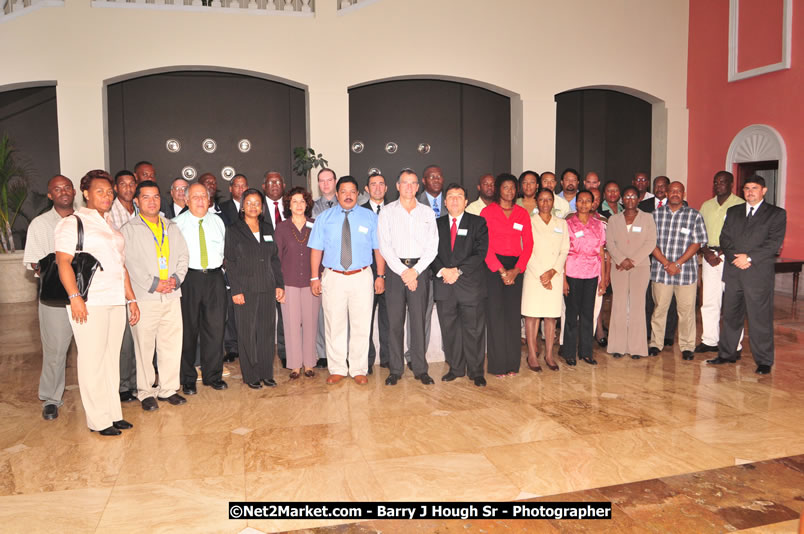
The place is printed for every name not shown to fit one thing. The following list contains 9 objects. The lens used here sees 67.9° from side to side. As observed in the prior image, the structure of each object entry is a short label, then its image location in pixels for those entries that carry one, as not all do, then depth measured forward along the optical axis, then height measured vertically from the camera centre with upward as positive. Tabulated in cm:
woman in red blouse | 524 -39
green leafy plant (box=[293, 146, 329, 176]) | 947 +106
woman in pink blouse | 566 -48
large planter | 945 -80
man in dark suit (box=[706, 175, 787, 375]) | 541 -32
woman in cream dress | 543 -41
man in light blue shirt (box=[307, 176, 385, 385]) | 512 -42
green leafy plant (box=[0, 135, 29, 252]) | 941 +58
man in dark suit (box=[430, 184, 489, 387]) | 509 -44
